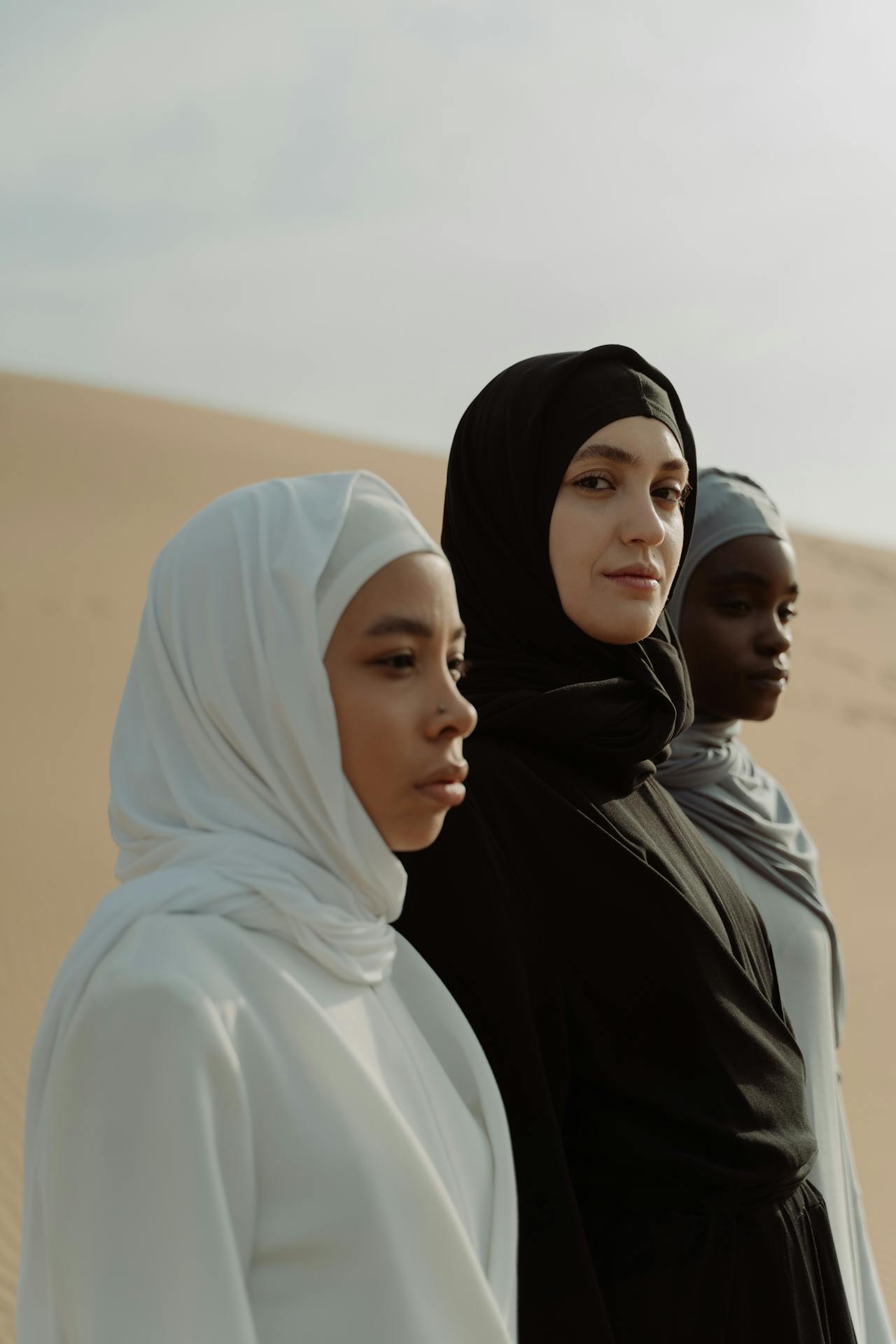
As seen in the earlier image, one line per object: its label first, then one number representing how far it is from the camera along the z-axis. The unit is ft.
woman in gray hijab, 11.43
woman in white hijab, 5.57
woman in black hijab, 8.08
